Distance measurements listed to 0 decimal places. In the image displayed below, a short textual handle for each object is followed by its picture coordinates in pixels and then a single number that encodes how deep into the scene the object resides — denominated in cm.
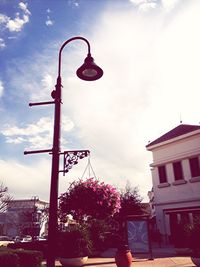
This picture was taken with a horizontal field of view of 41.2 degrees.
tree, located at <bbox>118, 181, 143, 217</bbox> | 3469
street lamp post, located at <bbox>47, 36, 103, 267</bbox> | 413
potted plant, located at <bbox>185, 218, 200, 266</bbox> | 1076
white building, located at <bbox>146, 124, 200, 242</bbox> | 2380
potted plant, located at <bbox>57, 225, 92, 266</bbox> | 1302
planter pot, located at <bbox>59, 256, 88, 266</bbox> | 1291
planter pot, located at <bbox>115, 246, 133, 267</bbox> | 1016
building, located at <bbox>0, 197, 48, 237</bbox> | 6419
